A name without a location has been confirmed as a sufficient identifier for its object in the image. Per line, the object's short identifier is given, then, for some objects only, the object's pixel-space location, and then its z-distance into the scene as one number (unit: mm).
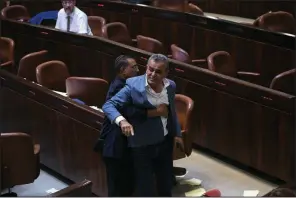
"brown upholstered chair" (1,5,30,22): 15289
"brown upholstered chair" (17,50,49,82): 11156
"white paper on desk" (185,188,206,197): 8797
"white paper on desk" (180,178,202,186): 9164
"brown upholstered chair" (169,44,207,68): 10898
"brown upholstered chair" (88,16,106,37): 14078
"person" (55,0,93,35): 12922
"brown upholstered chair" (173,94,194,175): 8594
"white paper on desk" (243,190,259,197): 8742
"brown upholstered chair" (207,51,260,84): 10578
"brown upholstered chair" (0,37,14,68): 12242
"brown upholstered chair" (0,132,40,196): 7965
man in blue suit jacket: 6875
